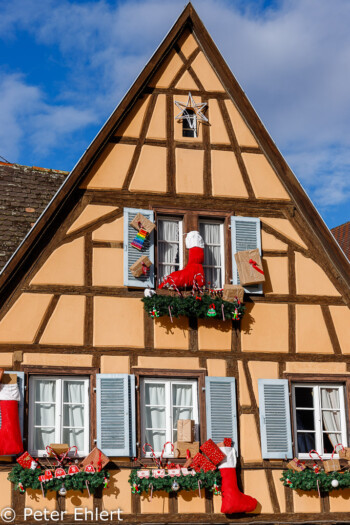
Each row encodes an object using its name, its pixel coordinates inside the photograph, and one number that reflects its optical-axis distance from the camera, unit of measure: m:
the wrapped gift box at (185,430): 12.80
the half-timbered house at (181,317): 12.75
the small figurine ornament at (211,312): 13.22
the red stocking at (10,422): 12.09
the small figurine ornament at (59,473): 12.25
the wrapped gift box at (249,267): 13.62
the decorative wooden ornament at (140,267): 13.30
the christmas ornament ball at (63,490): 12.19
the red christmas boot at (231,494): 12.58
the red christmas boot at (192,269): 13.43
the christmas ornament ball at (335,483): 12.96
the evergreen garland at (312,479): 12.91
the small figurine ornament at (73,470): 12.29
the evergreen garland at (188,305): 13.13
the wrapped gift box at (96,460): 12.40
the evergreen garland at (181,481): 12.45
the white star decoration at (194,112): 14.46
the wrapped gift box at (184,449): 12.79
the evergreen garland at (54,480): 12.13
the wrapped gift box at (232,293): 13.50
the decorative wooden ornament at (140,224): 13.59
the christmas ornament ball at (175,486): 12.49
